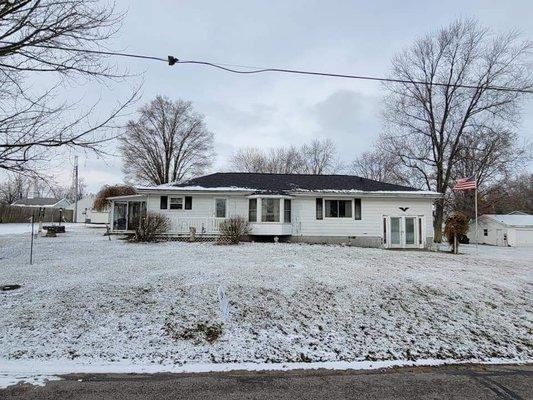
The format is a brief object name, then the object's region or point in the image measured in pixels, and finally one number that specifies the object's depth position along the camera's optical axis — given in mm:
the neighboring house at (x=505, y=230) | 32537
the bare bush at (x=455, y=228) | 20297
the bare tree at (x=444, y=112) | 30688
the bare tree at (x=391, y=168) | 35250
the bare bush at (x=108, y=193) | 39062
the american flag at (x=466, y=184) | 20938
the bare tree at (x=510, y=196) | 36228
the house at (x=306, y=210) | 20141
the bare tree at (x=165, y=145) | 44438
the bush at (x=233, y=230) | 17597
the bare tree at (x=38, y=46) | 6469
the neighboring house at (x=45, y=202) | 55703
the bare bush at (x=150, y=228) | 17641
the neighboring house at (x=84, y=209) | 57388
